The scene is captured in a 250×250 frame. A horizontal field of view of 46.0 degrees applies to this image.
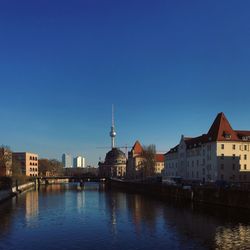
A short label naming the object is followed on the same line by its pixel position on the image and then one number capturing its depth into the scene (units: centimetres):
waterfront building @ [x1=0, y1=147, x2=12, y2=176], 9635
